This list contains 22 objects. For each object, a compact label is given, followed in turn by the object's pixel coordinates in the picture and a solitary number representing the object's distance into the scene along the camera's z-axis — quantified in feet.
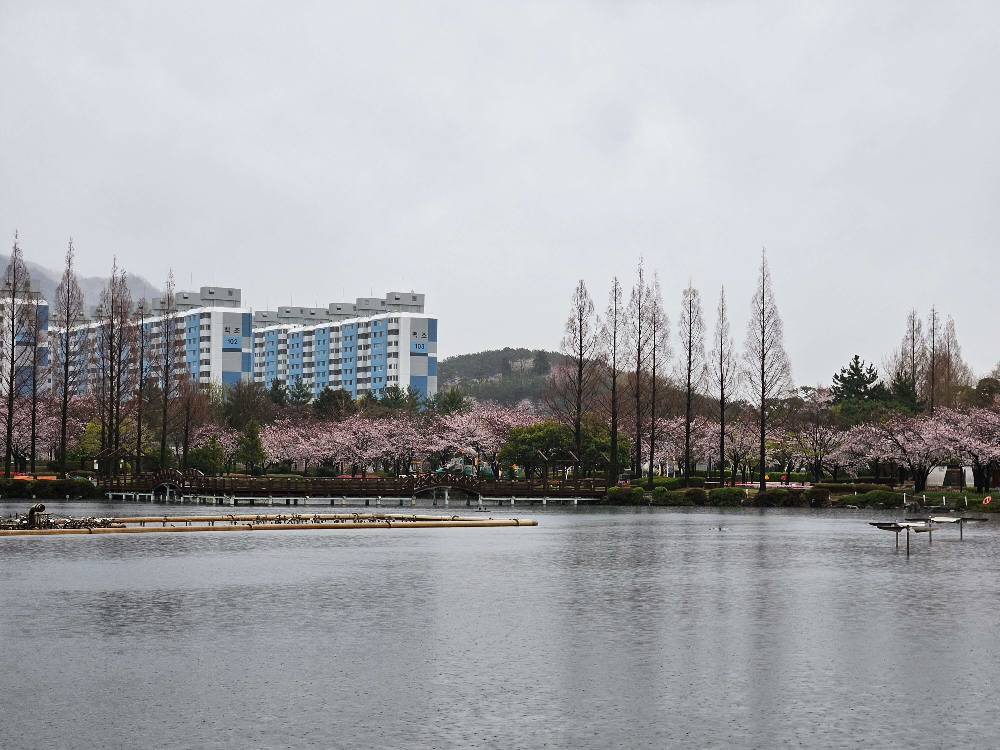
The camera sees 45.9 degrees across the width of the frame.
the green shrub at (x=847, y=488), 242.37
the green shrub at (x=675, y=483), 263.90
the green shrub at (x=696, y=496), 241.14
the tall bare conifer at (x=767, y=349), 268.89
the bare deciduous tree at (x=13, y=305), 260.83
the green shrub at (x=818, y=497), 230.48
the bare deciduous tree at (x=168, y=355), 298.35
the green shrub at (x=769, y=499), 235.81
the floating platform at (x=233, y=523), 136.22
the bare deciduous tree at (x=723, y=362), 275.18
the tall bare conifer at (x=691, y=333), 279.69
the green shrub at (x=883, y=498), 218.79
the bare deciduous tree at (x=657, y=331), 281.54
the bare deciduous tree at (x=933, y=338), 307.60
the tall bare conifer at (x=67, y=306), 275.39
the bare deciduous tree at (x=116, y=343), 284.41
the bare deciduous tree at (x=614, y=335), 280.31
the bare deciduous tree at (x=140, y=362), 289.74
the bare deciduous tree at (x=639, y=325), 281.95
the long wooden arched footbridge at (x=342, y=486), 248.93
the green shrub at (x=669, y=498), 241.96
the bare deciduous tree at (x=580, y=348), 277.23
